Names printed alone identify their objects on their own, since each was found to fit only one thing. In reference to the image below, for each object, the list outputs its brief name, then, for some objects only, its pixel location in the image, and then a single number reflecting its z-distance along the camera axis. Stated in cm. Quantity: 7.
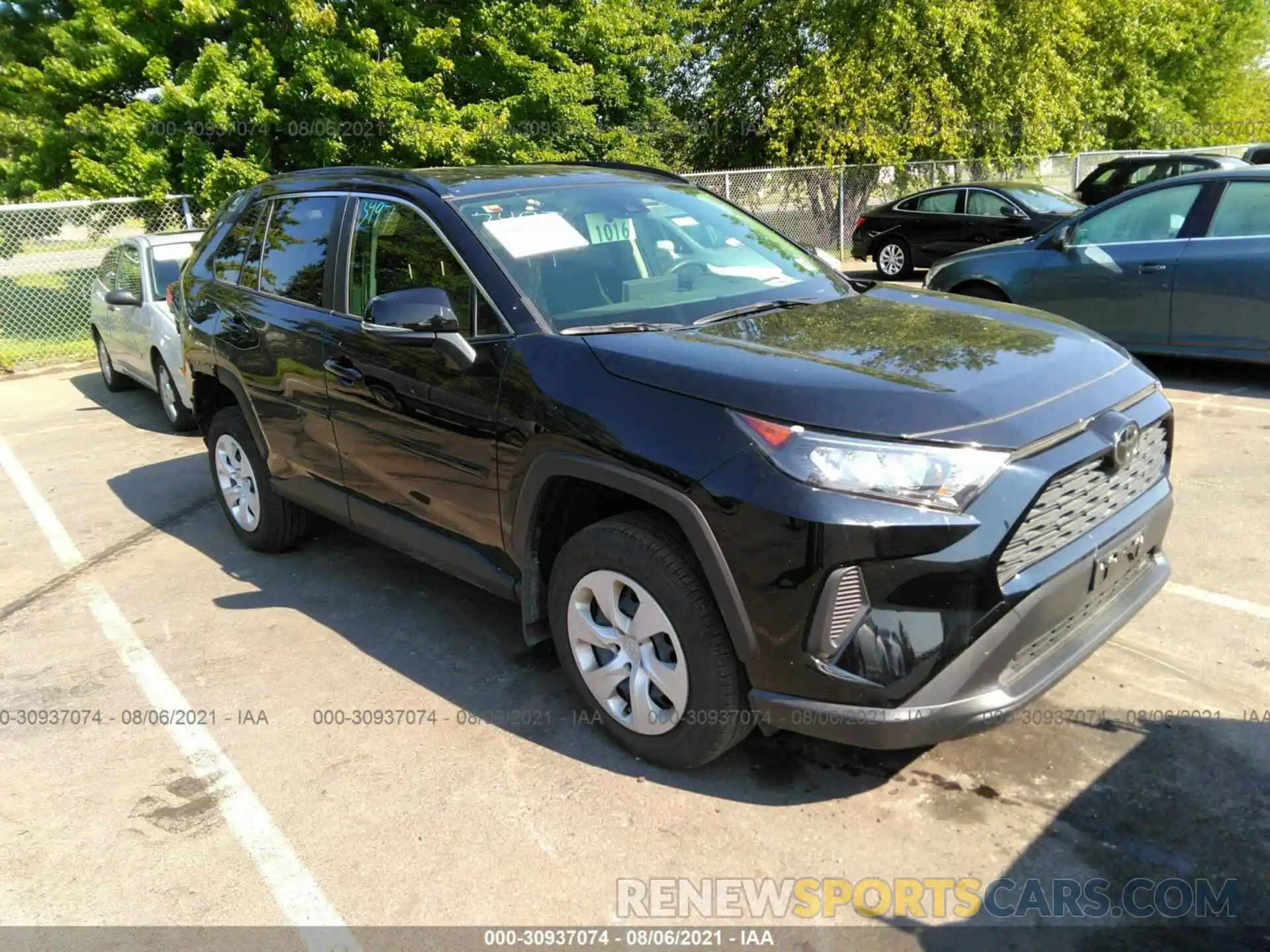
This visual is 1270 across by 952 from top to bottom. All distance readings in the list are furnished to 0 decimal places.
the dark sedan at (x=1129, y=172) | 1377
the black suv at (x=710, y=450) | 244
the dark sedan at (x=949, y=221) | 1253
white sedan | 775
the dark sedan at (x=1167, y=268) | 653
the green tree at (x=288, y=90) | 1271
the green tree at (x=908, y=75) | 1678
